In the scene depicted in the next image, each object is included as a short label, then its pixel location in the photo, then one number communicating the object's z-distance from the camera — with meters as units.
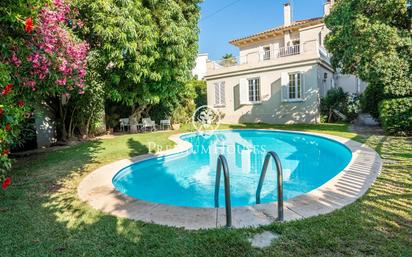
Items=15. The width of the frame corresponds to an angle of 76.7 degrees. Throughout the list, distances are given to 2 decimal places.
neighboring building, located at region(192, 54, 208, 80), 38.47
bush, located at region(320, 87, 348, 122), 17.91
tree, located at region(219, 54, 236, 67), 22.36
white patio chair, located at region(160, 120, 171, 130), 18.69
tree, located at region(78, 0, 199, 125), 9.59
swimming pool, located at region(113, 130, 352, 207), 6.72
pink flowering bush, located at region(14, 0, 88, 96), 4.45
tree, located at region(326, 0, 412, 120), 11.33
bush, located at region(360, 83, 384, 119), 15.41
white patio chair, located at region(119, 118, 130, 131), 17.20
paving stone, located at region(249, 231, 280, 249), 3.15
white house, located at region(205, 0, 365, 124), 18.17
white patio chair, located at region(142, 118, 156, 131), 17.50
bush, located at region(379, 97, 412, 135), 11.10
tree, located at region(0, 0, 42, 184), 3.33
